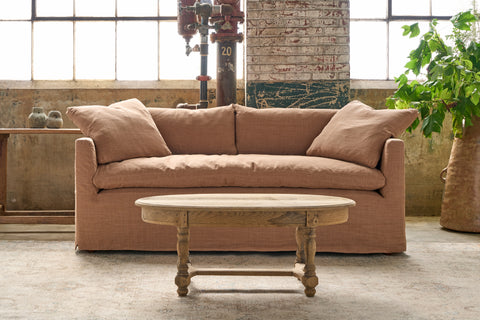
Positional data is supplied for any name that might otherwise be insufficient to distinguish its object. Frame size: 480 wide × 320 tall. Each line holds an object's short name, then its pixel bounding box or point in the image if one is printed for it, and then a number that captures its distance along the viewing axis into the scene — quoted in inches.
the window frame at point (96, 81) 200.1
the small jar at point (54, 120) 160.1
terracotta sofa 116.2
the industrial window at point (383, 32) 207.3
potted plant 146.3
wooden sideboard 147.6
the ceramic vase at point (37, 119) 160.2
